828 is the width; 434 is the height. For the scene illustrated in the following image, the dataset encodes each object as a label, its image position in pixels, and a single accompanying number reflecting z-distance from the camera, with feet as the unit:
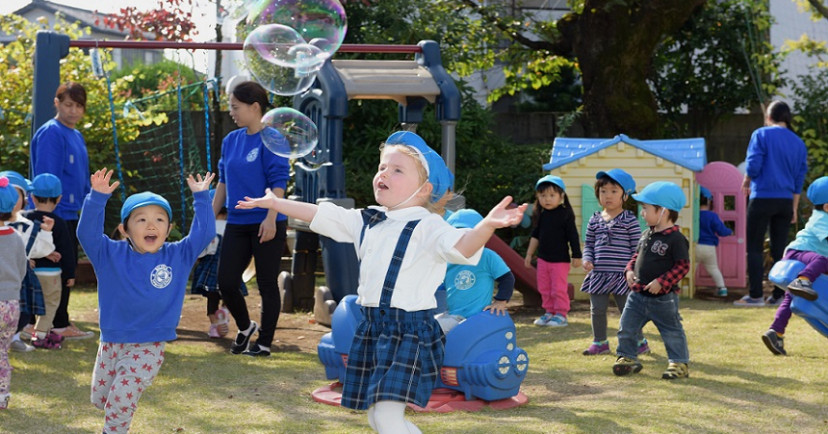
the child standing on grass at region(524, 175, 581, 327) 28.89
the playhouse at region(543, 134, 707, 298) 34.65
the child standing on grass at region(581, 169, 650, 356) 23.75
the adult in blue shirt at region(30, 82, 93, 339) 24.17
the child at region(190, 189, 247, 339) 26.45
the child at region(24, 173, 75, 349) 23.50
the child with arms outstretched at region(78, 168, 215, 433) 14.49
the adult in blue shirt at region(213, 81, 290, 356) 23.03
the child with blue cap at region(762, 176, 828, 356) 21.48
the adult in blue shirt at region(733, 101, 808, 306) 32.35
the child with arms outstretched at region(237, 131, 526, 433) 13.24
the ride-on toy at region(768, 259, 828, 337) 21.30
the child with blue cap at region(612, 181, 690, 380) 21.26
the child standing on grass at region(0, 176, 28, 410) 17.95
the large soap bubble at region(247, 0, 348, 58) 21.75
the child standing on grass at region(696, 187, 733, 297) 35.06
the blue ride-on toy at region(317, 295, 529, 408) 18.33
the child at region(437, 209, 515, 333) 19.51
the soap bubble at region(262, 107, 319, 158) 20.43
